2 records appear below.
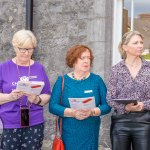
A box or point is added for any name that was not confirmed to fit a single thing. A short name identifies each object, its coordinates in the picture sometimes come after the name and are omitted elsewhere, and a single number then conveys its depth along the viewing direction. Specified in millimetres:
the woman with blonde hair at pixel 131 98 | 5914
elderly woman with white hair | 5994
